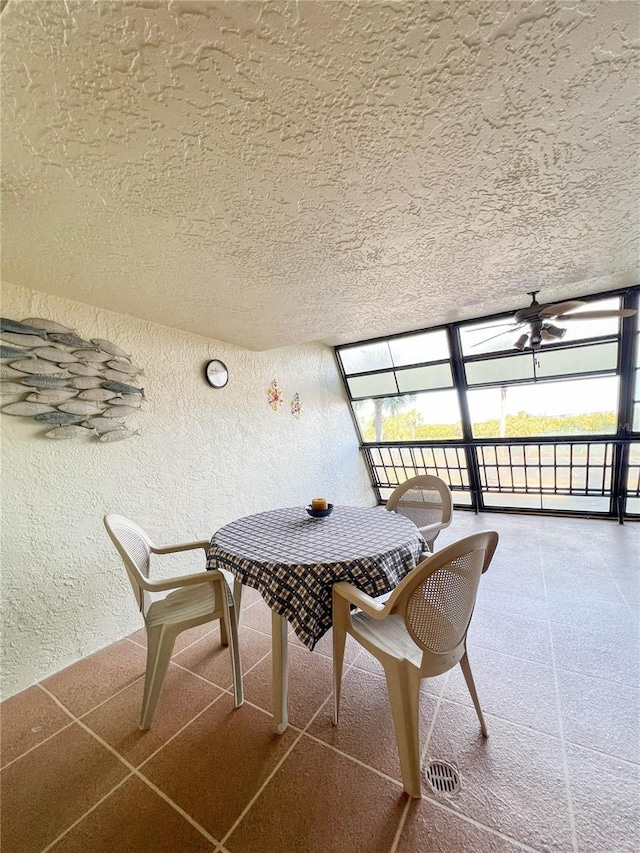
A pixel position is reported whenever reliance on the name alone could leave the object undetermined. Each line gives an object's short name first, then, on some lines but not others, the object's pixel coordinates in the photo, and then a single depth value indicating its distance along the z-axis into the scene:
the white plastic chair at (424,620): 1.03
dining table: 1.24
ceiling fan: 2.35
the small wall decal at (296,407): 3.59
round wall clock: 2.62
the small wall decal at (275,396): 3.28
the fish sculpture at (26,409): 1.61
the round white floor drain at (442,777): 1.09
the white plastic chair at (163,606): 1.37
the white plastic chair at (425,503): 2.05
